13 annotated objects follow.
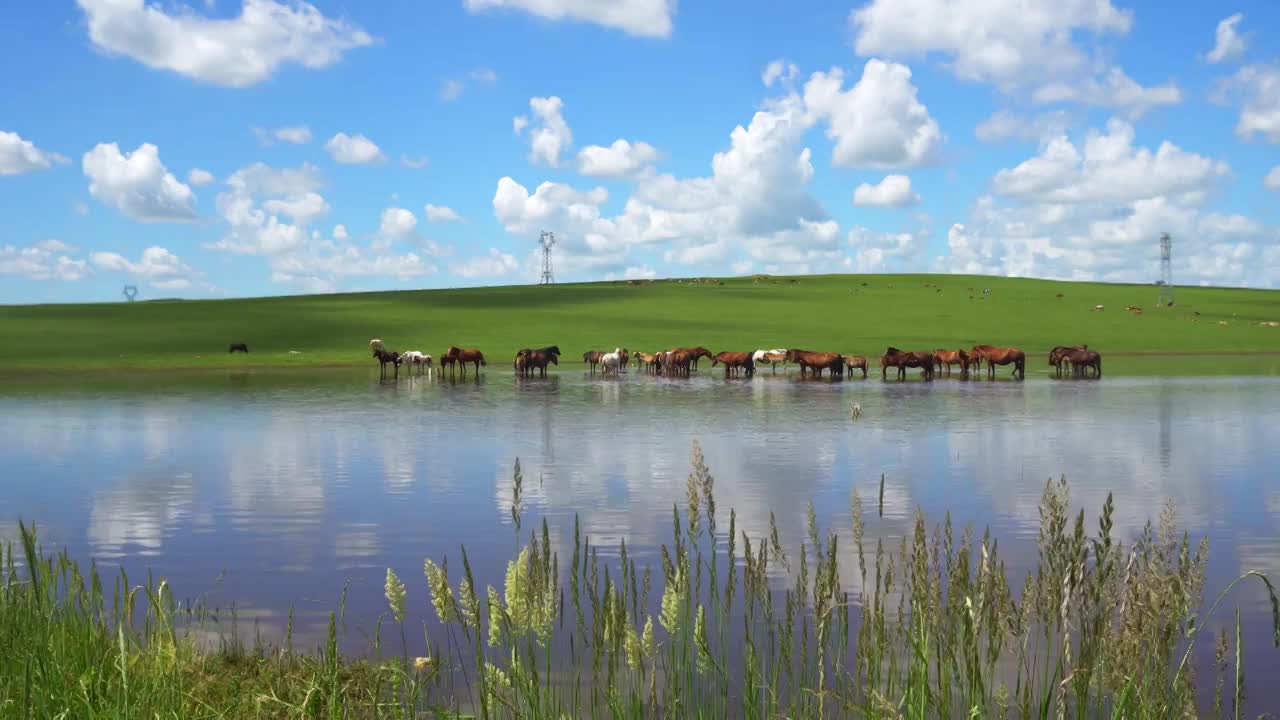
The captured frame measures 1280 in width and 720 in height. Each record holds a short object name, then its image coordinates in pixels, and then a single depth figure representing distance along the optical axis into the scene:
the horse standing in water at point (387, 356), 58.44
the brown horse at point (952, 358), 55.78
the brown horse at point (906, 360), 52.00
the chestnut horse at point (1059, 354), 54.69
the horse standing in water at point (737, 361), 55.22
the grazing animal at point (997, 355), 53.94
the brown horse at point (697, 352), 58.22
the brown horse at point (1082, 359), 53.89
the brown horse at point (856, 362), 54.00
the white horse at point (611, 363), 56.75
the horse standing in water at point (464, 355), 55.16
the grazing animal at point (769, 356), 60.74
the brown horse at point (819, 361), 53.22
